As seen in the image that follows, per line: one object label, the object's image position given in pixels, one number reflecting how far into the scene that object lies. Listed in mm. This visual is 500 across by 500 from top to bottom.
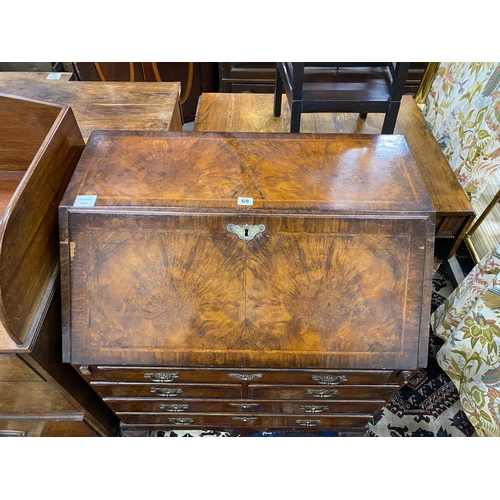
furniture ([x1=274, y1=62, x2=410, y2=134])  1492
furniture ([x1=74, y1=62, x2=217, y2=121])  2684
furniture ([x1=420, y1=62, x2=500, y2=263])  1734
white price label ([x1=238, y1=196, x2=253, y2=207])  1149
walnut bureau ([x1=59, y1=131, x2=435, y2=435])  1145
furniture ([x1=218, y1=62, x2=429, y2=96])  2818
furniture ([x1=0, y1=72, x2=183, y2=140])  1807
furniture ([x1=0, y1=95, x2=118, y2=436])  1005
